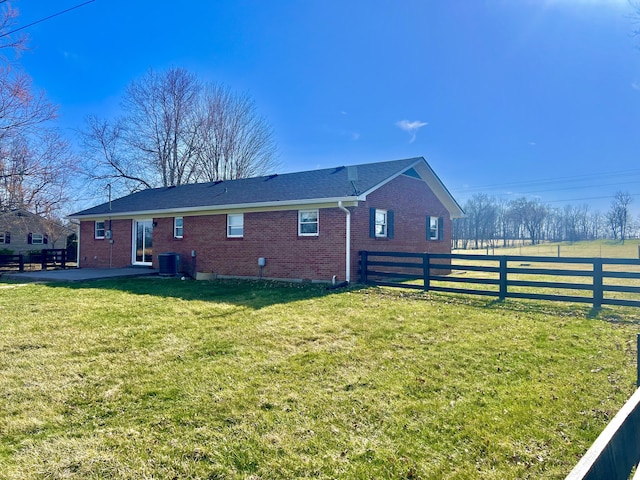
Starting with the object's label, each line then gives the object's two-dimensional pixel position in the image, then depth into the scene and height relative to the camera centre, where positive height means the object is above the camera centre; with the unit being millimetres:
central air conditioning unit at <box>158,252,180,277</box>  14875 -973
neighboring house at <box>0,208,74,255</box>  20062 +759
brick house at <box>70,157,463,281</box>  12117 +702
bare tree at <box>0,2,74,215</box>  14617 +4690
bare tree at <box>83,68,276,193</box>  29672 +8771
